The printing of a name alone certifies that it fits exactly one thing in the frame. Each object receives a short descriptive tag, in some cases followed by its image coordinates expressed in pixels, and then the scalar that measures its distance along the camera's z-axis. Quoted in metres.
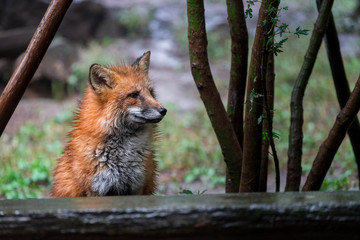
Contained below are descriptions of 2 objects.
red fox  7.18
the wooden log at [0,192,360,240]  4.55
